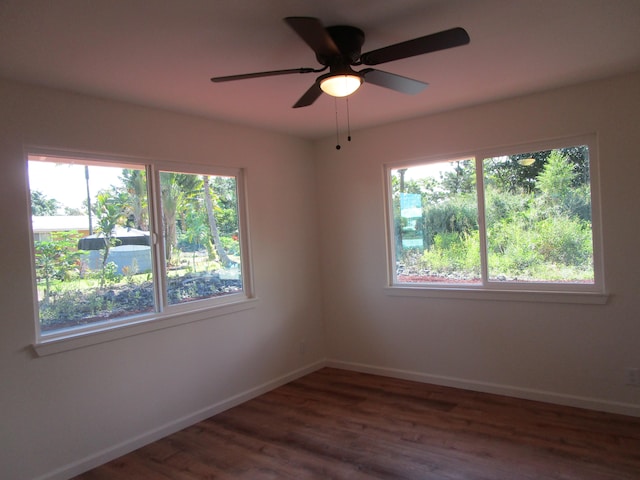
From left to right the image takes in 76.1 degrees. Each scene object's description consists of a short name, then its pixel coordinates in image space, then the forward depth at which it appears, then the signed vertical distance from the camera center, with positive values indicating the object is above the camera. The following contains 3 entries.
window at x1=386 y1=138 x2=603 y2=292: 3.26 +0.03
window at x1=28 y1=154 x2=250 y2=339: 2.70 +0.00
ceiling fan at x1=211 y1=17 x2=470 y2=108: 1.69 +0.81
